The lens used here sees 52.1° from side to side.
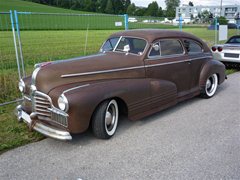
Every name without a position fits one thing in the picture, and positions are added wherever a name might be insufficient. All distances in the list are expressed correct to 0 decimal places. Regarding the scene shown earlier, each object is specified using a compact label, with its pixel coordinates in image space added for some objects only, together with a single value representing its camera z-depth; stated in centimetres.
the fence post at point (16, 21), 553
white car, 862
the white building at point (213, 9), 10884
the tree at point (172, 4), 12835
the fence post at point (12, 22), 542
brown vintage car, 342
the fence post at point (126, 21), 848
